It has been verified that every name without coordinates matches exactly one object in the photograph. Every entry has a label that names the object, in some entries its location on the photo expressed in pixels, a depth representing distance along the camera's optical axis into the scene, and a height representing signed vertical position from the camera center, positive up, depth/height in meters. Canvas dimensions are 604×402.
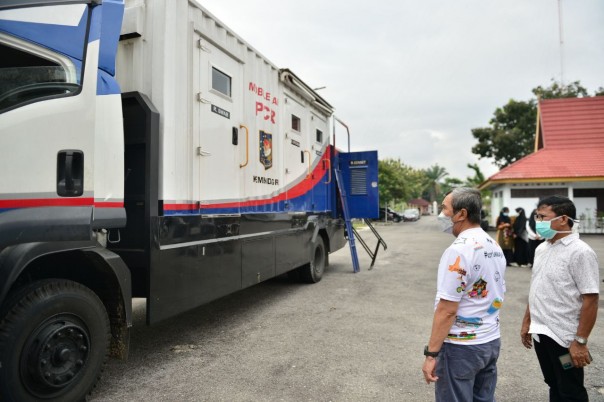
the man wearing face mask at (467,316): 2.06 -0.56
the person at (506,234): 10.25 -0.69
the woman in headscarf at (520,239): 10.11 -0.83
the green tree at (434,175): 77.40 +6.15
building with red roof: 19.72 +2.07
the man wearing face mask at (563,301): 2.42 -0.59
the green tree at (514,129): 30.11 +5.89
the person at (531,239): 8.95 -0.73
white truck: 2.66 +0.28
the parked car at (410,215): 41.37 -0.85
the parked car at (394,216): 37.94 -0.82
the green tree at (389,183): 35.75 +2.15
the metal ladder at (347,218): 9.06 -0.23
